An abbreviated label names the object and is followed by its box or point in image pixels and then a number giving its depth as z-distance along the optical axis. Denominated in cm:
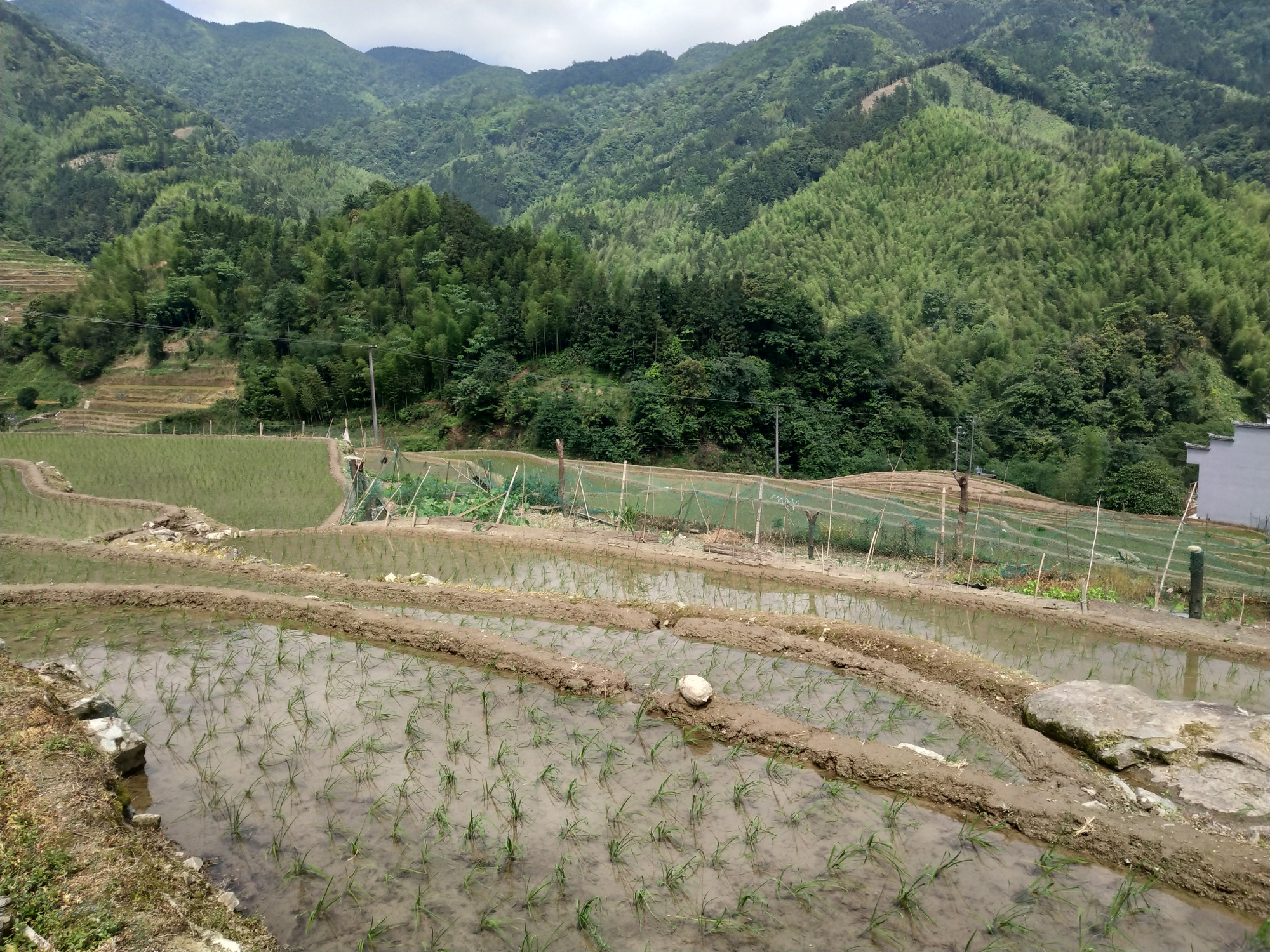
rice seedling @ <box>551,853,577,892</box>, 555
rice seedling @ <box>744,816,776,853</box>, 610
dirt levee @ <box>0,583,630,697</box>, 885
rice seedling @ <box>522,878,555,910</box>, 536
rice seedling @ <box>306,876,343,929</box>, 513
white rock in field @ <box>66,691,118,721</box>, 706
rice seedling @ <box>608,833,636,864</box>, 587
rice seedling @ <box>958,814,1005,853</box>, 626
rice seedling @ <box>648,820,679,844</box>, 613
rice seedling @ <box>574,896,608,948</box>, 509
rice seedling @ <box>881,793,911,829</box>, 650
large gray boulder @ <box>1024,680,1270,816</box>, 680
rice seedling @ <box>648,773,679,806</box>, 664
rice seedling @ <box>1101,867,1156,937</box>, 550
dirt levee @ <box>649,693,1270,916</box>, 579
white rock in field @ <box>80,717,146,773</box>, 666
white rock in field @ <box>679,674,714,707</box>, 806
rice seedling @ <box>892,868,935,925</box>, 543
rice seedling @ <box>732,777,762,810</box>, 668
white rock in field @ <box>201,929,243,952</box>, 451
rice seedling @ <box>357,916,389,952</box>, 494
